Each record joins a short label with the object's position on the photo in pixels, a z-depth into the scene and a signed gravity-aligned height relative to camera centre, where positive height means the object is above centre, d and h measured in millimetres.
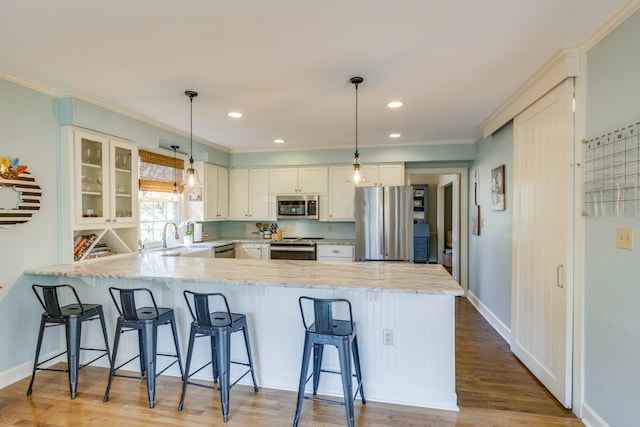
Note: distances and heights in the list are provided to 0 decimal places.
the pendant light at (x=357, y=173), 2934 +348
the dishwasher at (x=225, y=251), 4781 -562
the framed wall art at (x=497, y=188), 3584 +269
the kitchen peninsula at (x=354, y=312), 2316 -731
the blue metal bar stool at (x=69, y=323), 2459 -810
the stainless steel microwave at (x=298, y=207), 5250 +91
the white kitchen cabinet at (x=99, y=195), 2967 +175
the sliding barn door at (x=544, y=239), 2262 -201
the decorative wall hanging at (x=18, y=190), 2498 +175
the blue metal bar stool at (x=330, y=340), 2031 -785
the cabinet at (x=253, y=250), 5219 -586
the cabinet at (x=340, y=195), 5184 +274
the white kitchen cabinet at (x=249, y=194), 5508 +311
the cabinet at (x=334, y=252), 4938 -574
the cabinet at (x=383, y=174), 5008 +574
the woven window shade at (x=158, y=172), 4121 +538
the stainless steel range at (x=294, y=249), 5000 -544
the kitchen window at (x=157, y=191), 4195 +278
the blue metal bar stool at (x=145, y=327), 2355 -809
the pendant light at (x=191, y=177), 3045 +326
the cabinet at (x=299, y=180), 5270 +511
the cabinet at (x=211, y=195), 4961 +273
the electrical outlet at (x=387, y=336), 2426 -886
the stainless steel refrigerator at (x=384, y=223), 4484 -138
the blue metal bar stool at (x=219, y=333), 2205 -809
